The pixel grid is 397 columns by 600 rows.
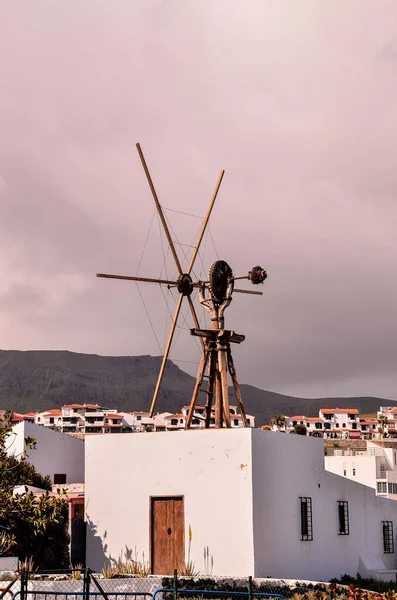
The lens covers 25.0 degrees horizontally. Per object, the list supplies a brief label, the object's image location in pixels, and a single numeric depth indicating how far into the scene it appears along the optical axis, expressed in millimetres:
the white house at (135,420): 155500
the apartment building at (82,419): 153750
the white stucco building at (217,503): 24922
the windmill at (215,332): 28469
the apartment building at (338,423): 156750
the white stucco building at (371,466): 50812
